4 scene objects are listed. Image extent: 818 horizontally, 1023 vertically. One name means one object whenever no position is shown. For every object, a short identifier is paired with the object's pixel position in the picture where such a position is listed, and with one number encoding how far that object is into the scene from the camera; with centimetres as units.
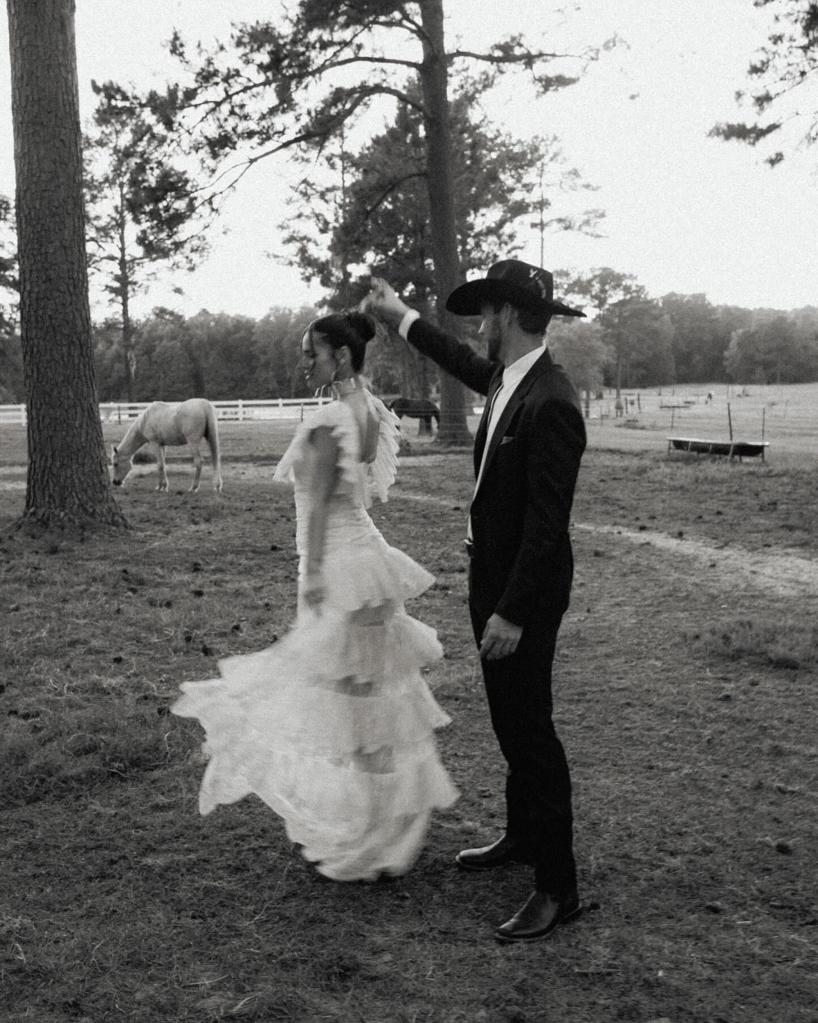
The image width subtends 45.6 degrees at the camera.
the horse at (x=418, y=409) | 3075
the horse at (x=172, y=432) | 1566
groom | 329
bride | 374
